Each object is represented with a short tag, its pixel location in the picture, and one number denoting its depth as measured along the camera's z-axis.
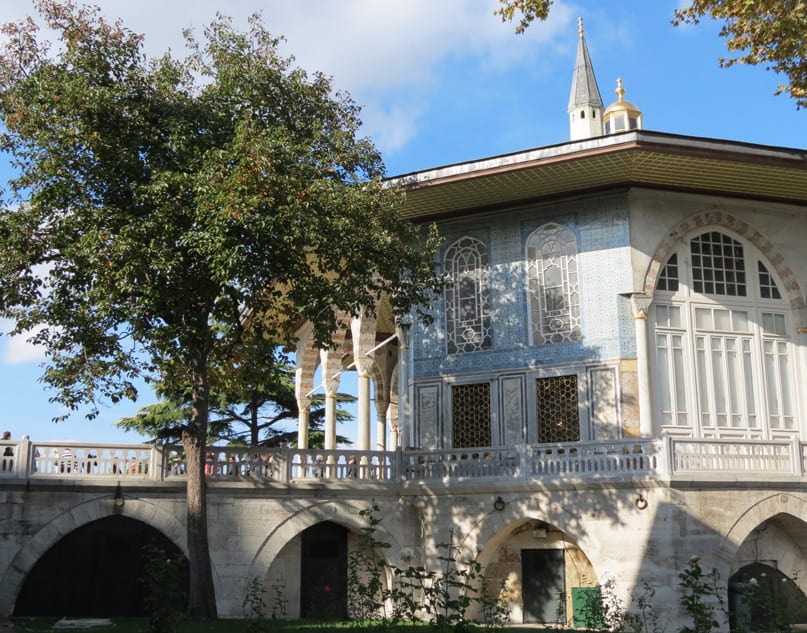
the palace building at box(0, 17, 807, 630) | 14.01
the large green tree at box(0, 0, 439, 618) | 12.12
